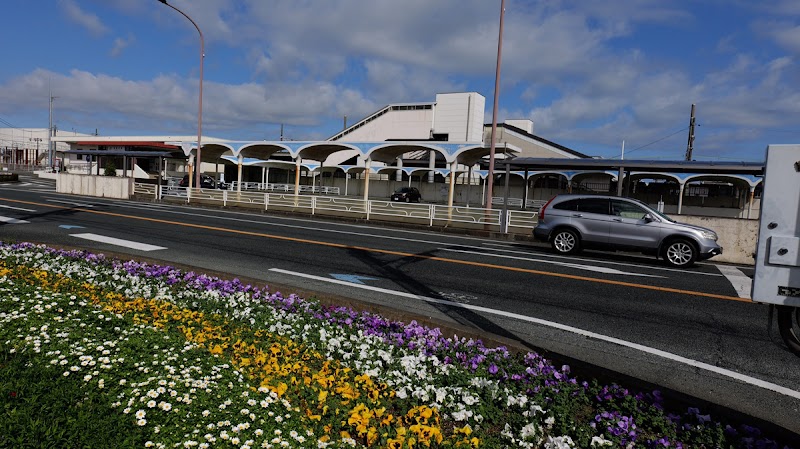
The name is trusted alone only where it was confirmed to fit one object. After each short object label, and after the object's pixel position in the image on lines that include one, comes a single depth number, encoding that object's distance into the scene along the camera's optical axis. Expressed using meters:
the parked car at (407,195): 44.53
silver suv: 11.99
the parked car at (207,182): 48.16
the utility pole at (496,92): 19.77
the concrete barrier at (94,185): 31.77
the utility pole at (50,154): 64.69
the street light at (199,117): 30.13
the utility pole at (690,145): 40.09
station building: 28.33
